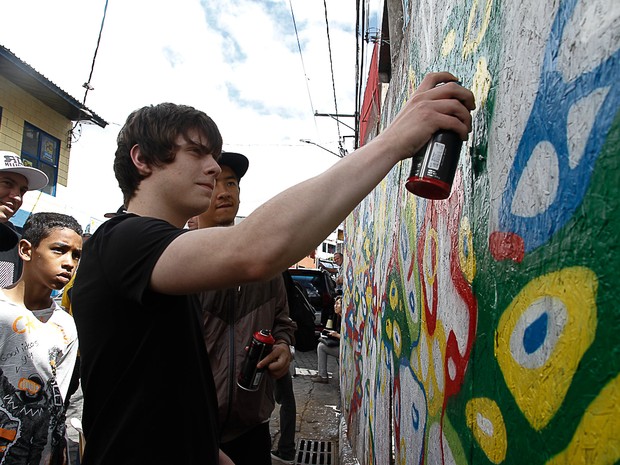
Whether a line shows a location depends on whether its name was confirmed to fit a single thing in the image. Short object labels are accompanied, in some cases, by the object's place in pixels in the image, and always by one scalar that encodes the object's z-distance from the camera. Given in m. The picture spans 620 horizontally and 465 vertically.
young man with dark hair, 1.02
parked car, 11.16
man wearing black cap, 2.32
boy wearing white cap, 3.18
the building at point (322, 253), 47.55
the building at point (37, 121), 10.95
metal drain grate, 4.64
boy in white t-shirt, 2.03
